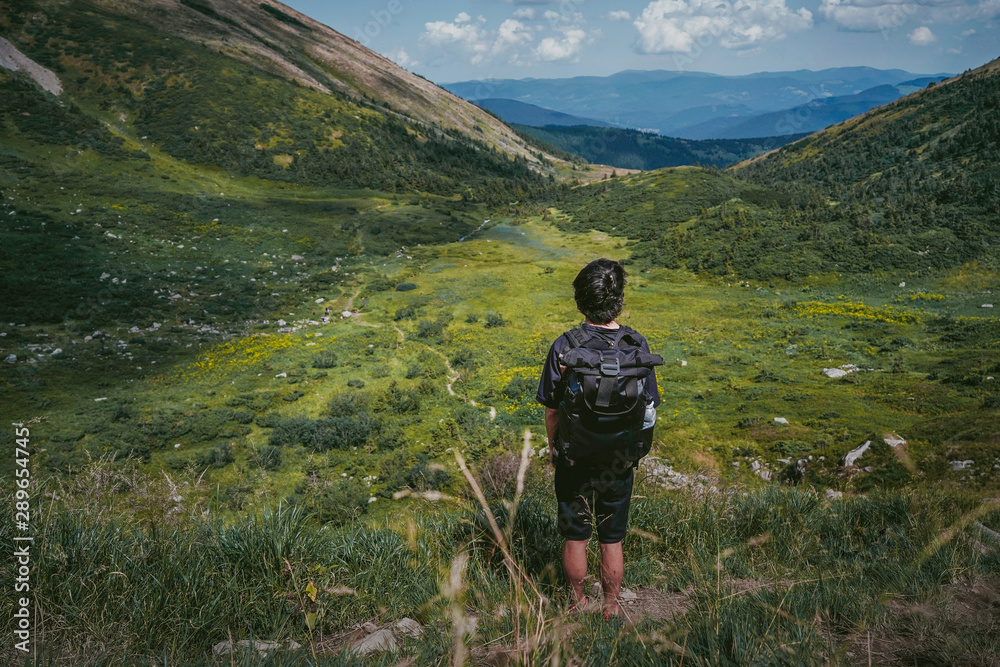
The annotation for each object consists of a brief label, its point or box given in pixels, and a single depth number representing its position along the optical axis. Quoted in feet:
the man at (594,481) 11.62
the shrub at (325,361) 61.57
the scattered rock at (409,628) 9.51
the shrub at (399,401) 51.72
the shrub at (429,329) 75.00
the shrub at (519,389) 54.63
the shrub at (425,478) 36.56
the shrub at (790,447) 37.14
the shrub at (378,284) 96.37
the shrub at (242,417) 47.00
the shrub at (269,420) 46.98
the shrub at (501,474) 20.06
